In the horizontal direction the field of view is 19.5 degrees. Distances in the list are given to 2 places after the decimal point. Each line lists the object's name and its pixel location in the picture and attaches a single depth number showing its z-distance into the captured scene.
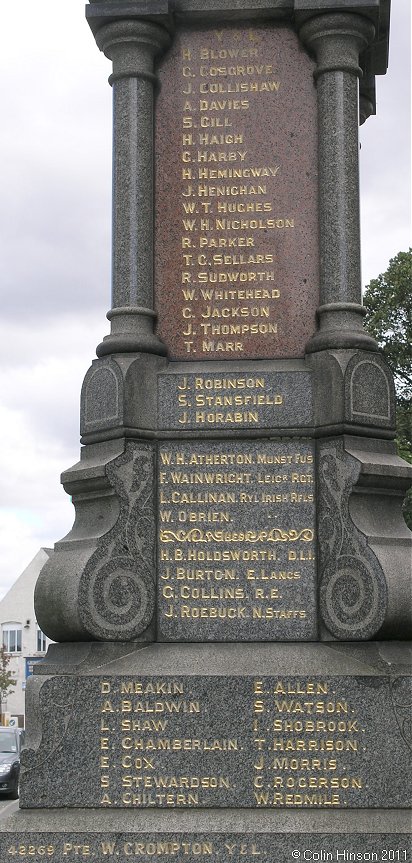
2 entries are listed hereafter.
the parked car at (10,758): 23.16
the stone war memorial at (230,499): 7.12
